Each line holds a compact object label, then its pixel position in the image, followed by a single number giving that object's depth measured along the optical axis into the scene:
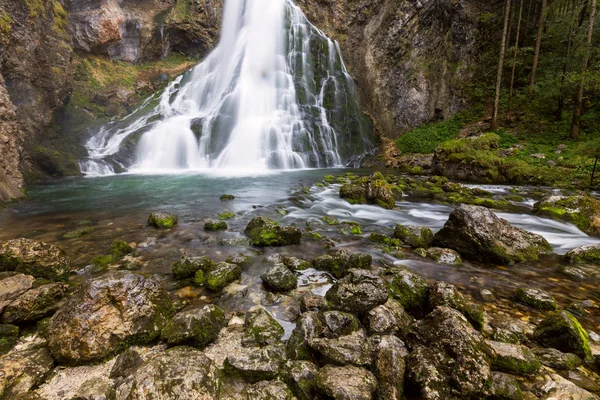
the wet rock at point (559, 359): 2.48
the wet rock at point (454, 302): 3.05
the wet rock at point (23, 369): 2.27
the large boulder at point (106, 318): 2.61
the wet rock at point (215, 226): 6.82
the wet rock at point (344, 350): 2.45
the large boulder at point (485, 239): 5.04
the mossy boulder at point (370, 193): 9.48
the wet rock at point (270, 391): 2.22
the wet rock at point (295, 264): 4.68
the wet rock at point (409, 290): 3.49
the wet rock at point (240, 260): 4.80
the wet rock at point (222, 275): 4.05
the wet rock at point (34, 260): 3.96
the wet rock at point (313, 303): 3.45
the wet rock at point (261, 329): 2.94
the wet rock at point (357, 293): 3.30
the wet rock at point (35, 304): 3.04
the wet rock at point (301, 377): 2.24
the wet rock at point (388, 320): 2.88
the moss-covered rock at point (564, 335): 2.64
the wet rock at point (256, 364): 2.44
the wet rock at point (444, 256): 5.01
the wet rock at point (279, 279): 4.04
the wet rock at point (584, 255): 4.99
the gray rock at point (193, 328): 2.81
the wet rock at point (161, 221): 6.92
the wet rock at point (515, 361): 2.41
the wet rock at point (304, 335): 2.65
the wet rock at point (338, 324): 2.88
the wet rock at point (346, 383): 2.12
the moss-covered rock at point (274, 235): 5.84
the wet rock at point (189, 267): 4.36
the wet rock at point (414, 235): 5.78
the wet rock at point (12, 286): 3.13
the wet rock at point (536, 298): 3.53
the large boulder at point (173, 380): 2.04
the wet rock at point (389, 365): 2.21
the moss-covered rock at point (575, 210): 6.98
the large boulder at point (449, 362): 2.18
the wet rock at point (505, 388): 2.14
